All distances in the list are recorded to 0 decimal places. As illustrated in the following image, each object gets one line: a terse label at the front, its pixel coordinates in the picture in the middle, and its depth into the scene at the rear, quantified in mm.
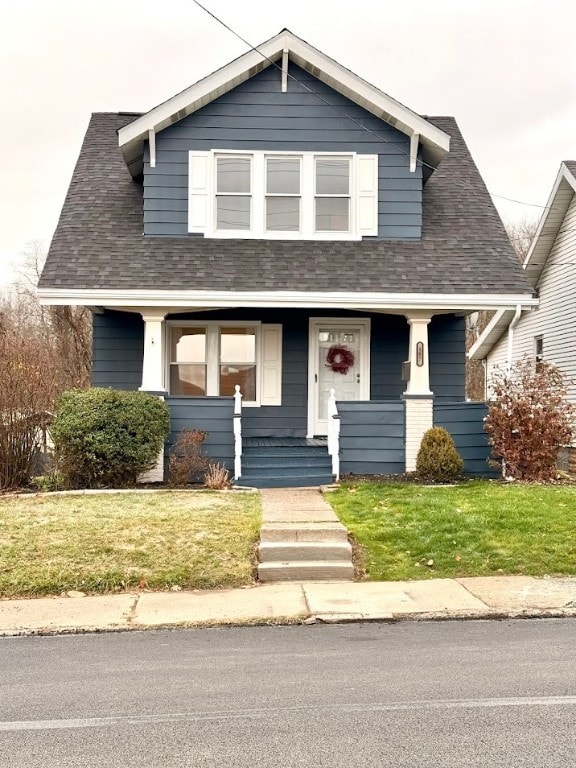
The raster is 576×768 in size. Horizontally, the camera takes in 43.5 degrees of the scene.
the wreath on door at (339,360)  13930
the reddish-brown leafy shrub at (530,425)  11688
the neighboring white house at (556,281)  17047
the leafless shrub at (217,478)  11281
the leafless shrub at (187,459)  11641
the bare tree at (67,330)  29125
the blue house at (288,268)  12125
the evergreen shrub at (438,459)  11617
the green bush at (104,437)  10734
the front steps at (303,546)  7461
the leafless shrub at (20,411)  11555
